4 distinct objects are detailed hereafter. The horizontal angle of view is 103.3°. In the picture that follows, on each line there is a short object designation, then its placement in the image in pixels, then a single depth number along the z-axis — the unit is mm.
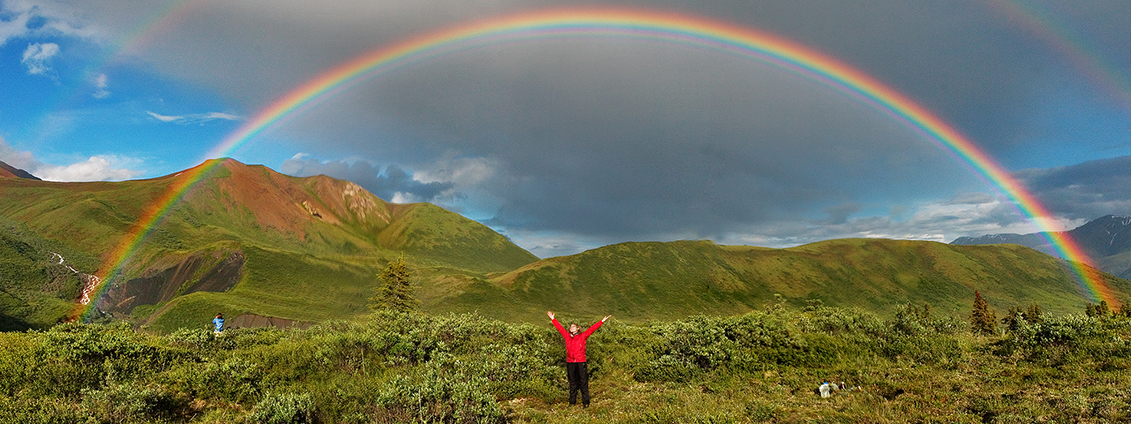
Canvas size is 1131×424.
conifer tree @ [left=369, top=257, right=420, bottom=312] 64312
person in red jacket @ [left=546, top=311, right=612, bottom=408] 12547
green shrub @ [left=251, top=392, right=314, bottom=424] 9547
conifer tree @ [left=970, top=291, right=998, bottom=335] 68812
